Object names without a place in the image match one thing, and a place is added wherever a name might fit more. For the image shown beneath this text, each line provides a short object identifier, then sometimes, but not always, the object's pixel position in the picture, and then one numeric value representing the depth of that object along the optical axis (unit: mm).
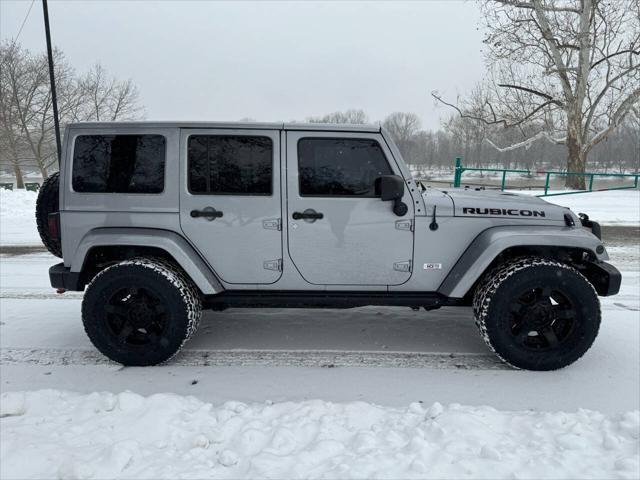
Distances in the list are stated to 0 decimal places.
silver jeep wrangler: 3426
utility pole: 9873
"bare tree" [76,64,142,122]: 31781
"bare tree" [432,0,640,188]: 21531
